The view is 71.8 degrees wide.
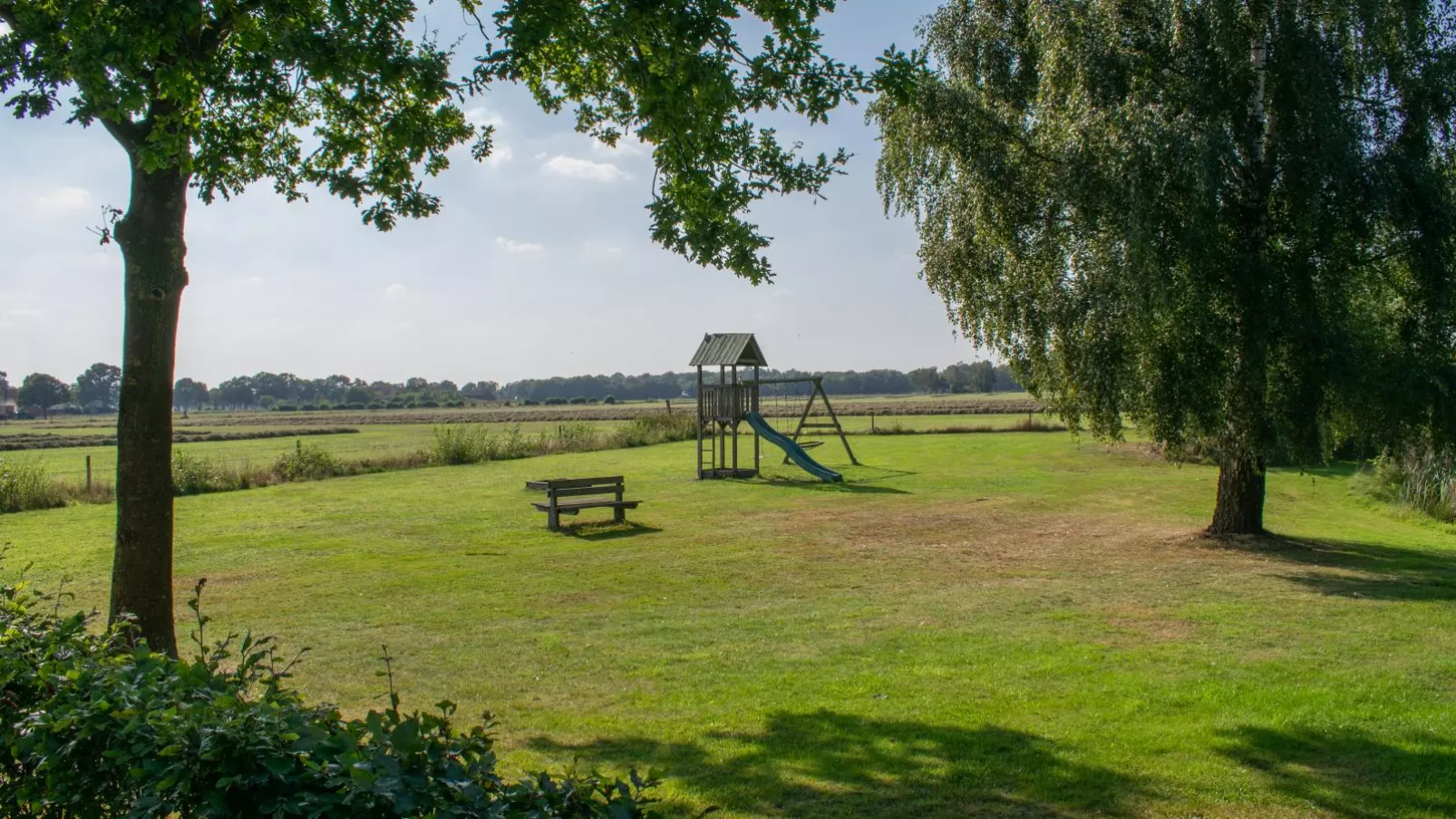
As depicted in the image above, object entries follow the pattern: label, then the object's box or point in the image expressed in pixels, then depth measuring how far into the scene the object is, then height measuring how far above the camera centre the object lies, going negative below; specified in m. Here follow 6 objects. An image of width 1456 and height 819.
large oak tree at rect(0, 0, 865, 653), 5.80 +1.97
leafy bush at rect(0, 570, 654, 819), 2.68 -1.03
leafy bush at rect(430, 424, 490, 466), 33.91 -1.56
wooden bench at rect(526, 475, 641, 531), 17.61 -1.64
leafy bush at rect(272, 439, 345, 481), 28.64 -1.86
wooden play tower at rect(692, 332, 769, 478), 27.58 +0.35
